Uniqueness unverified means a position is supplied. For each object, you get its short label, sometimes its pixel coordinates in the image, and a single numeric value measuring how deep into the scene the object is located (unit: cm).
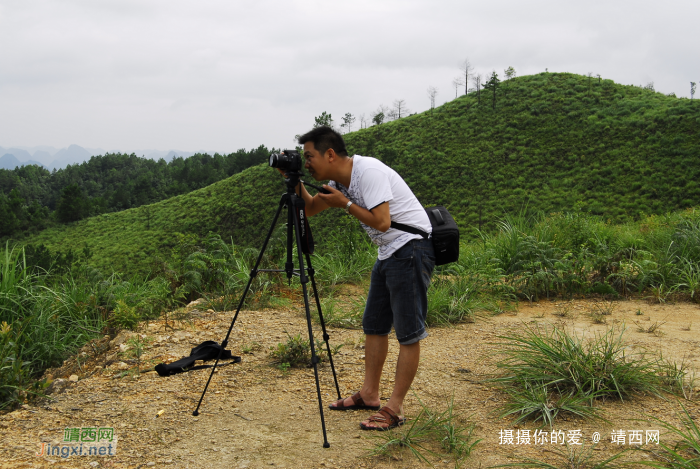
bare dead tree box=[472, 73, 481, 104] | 5605
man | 256
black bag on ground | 354
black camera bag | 265
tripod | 264
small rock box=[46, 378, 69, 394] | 347
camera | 265
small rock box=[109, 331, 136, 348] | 424
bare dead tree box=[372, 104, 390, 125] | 5812
